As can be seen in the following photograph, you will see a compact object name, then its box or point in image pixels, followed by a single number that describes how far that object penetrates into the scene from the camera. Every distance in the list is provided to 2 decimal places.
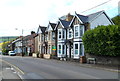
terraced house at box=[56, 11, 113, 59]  28.20
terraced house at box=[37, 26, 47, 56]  42.69
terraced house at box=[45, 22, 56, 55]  37.59
